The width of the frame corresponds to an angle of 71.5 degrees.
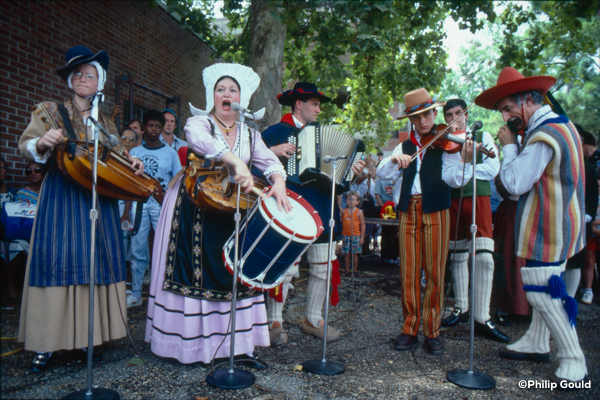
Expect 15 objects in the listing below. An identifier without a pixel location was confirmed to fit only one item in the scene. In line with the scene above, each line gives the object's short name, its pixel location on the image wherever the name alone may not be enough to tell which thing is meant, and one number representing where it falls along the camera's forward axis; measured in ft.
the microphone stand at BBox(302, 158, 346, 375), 9.51
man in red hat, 9.04
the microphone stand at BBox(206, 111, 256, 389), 8.31
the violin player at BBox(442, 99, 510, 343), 13.12
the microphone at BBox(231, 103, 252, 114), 8.74
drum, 8.55
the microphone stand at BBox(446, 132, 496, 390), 8.93
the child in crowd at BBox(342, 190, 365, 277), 23.11
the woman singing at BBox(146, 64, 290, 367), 9.50
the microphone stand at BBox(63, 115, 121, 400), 7.57
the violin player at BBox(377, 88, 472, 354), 11.21
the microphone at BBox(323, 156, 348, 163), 10.36
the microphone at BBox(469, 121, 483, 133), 9.33
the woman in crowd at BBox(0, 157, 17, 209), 15.56
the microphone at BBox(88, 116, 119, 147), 8.02
